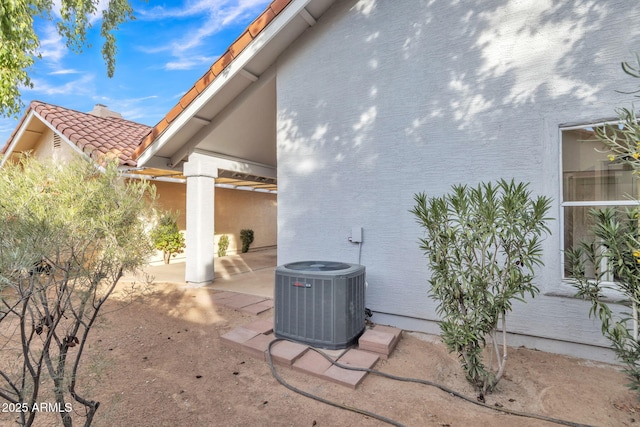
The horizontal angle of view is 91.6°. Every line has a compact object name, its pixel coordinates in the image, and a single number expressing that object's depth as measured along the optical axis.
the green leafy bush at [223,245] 15.26
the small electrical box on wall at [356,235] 5.95
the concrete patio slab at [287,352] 4.43
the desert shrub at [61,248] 2.29
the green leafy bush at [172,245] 12.46
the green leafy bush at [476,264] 3.40
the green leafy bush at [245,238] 16.83
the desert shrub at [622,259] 3.26
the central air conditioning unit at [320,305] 4.73
